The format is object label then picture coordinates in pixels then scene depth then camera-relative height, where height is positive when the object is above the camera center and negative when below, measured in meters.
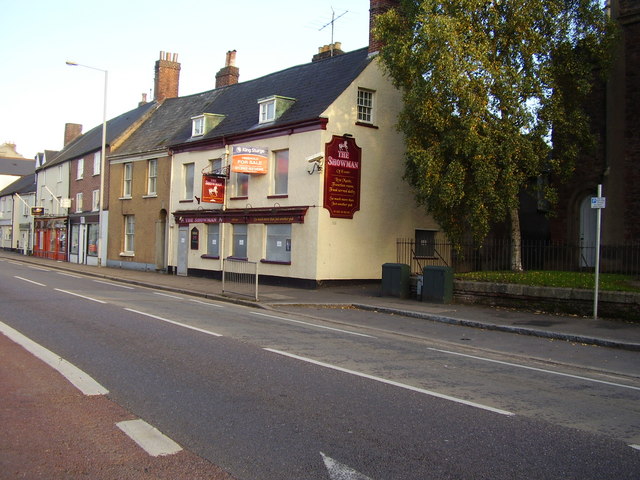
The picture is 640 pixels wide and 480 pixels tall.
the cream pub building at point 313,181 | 21.56 +2.59
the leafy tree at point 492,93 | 16.08 +4.51
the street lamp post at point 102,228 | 31.84 +0.75
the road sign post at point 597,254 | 13.81 +0.01
